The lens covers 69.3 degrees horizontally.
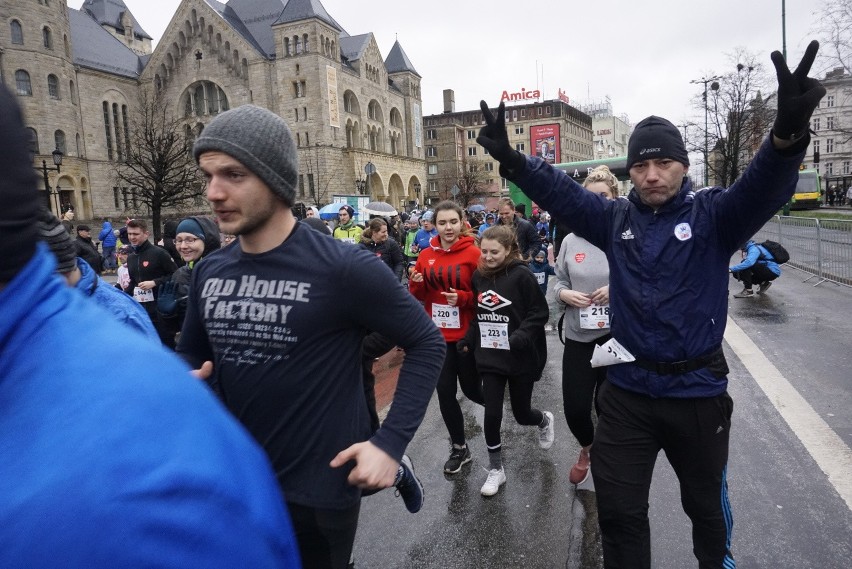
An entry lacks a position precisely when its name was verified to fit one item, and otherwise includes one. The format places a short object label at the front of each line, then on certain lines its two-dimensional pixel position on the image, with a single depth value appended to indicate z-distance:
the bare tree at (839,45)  23.48
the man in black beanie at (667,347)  2.55
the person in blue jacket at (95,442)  0.69
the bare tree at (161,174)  26.75
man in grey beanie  1.91
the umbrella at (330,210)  26.17
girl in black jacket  4.22
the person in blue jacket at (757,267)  10.80
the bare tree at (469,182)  66.45
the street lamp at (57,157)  23.92
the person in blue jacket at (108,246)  21.92
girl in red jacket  4.50
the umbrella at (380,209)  20.54
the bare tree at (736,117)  36.84
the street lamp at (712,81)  38.12
